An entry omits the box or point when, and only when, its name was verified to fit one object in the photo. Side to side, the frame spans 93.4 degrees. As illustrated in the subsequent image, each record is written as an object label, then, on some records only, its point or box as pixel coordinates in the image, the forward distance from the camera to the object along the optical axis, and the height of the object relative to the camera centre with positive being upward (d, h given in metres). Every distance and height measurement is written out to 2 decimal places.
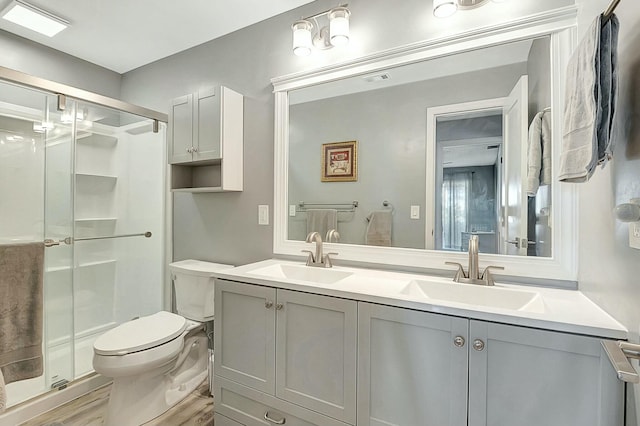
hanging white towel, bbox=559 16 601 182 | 0.81 +0.30
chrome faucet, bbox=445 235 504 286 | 1.36 -0.27
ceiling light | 1.93 +1.30
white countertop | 0.91 -0.32
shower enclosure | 1.80 +0.03
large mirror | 1.37 +0.32
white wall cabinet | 2.04 +0.53
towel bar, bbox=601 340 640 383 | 0.56 -0.30
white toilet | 1.56 -0.79
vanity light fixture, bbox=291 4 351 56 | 1.68 +1.06
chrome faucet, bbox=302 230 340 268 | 1.77 -0.26
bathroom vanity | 0.92 -0.51
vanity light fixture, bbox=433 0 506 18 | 1.41 +0.99
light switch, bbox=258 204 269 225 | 2.07 -0.02
